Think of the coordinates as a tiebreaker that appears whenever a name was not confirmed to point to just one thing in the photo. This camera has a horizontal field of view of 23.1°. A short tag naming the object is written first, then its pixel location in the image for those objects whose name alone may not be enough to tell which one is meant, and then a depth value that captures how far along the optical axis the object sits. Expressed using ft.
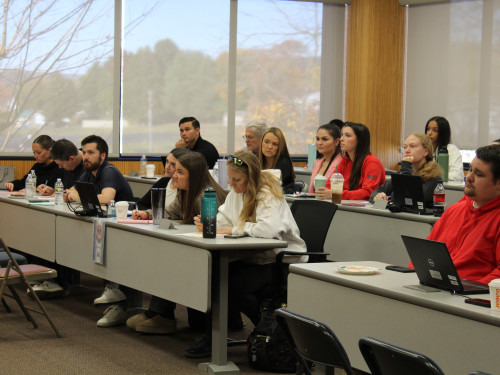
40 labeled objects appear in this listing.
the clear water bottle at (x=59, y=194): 31.26
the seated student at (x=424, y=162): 25.50
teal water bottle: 21.59
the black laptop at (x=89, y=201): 26.94
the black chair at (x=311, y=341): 12.31
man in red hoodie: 16.23
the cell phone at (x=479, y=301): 13.53
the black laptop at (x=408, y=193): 24.84
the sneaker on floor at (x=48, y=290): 31.56
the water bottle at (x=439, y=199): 24.55
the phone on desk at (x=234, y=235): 22.02
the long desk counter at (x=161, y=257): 21.27
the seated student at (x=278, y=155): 31.84
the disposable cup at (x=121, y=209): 25.74
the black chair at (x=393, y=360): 10.20
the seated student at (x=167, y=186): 26.06
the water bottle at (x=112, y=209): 27.17
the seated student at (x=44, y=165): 36.68
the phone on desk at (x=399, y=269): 17.20
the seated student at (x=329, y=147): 32.39
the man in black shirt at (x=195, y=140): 39.94
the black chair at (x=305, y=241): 22.66
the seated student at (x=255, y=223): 22.38
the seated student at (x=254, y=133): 35.72
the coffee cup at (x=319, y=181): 30.56
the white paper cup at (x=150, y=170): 43.39
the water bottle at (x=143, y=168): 44.35
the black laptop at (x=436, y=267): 14.46
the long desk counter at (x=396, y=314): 13.01
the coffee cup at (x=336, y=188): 28.54
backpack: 21.87
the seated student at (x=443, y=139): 36.17
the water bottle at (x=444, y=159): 34.34
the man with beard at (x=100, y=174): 30.17
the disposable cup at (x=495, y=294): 12.95
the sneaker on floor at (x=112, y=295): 28.26
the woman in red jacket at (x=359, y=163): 30.37
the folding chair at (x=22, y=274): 24.65
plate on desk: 16.53
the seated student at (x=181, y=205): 24.67
